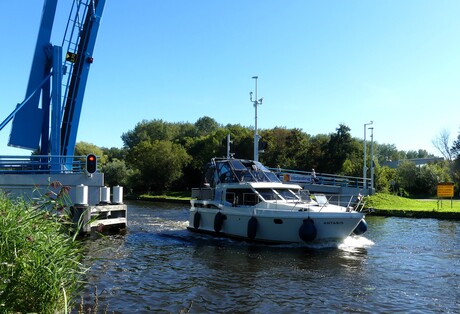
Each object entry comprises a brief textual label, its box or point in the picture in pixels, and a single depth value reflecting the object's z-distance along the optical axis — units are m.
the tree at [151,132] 99.61
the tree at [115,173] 66.75
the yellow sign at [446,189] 33.25
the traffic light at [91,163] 19.09
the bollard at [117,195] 23.53
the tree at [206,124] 109.83
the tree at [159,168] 64.38
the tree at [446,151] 75.26
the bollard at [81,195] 19.55
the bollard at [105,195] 22.45
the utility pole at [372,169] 38.76
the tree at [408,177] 59.50
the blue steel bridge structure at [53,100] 22.47
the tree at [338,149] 56.78
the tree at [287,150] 60.22
